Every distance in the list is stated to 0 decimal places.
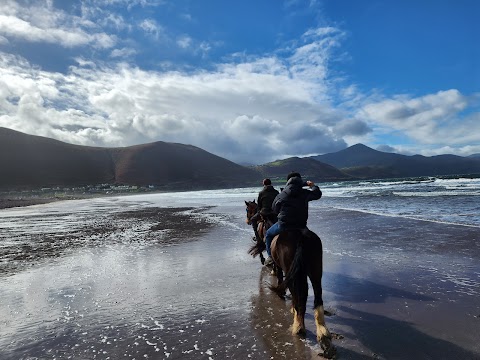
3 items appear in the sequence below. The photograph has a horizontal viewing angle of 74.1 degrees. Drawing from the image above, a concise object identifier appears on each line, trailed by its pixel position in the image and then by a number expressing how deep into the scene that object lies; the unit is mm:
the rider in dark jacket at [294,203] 5285
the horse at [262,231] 8355
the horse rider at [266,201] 8375
